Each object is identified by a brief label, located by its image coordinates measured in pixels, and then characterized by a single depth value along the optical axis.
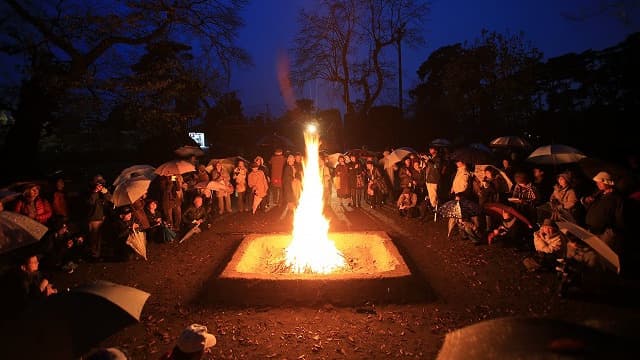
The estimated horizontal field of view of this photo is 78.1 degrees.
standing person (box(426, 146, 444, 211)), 12.24
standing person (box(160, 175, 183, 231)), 10.97
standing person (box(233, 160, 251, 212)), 13.82
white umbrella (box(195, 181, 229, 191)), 12.55
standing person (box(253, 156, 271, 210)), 13.95
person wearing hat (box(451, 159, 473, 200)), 10.76
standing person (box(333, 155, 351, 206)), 14.52
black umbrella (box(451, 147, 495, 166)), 10.52
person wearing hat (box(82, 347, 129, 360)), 3.24
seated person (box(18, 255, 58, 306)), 5.75
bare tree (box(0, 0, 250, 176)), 13.09
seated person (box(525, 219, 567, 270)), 7.62
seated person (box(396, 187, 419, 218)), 12.70
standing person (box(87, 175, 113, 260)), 8.95
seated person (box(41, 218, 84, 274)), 8.41
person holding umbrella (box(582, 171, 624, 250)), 6.69
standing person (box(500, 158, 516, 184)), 10.64
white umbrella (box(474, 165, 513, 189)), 10.03
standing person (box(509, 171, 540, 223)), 9.24
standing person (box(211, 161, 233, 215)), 13.34
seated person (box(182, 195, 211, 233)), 11.04
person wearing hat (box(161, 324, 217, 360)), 3.37
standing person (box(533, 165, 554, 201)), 9.76
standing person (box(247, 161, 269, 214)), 13.45
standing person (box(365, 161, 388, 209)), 14.49
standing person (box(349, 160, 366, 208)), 14.41
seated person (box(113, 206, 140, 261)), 8.94
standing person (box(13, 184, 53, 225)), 8.61
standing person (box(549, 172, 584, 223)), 8.34
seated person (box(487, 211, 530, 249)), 9.29
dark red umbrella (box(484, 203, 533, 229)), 8.36
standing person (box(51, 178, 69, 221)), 9.49
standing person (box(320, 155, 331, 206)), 14.53
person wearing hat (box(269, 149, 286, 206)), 13.80
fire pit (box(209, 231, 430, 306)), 6.59
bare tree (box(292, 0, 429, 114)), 26.42
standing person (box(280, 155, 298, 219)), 13.45
